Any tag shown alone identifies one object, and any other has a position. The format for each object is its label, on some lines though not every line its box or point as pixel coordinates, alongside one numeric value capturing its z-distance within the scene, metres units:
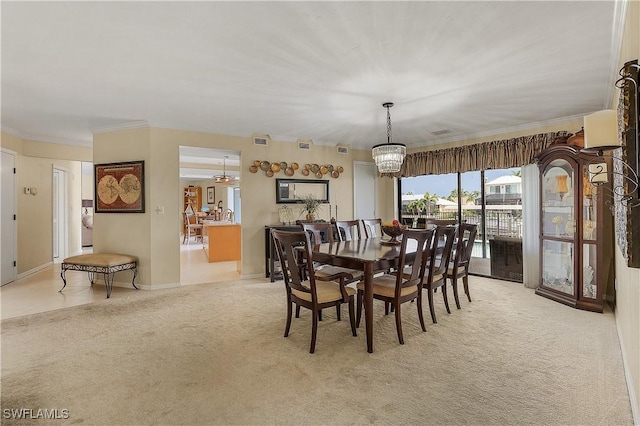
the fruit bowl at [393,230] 3.74
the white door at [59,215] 6.88
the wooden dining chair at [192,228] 10.67
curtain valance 4.68
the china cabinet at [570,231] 3.73
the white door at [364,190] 6.71
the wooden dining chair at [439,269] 3.19
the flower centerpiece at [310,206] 5.82
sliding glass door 5.20
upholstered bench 4.39
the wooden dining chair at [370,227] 4.62
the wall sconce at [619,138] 1.48
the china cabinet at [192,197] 13.61
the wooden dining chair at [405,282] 2.84
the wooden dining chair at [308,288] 2.72
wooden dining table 2.72
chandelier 3.96
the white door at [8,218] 4.96
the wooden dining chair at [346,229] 4.34
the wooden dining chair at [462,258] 3.76
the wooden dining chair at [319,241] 3.64
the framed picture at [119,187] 4.82
